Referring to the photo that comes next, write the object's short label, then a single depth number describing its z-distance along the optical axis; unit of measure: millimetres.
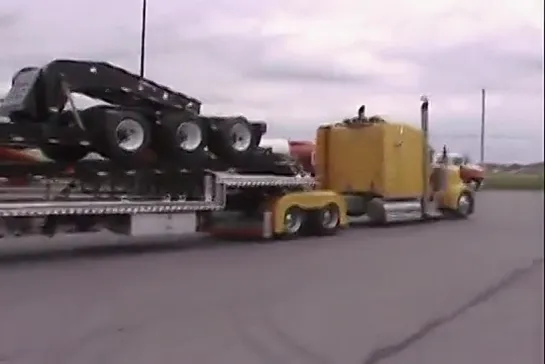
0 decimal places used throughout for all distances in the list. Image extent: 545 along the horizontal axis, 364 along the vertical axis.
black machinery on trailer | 13461
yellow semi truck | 21422
